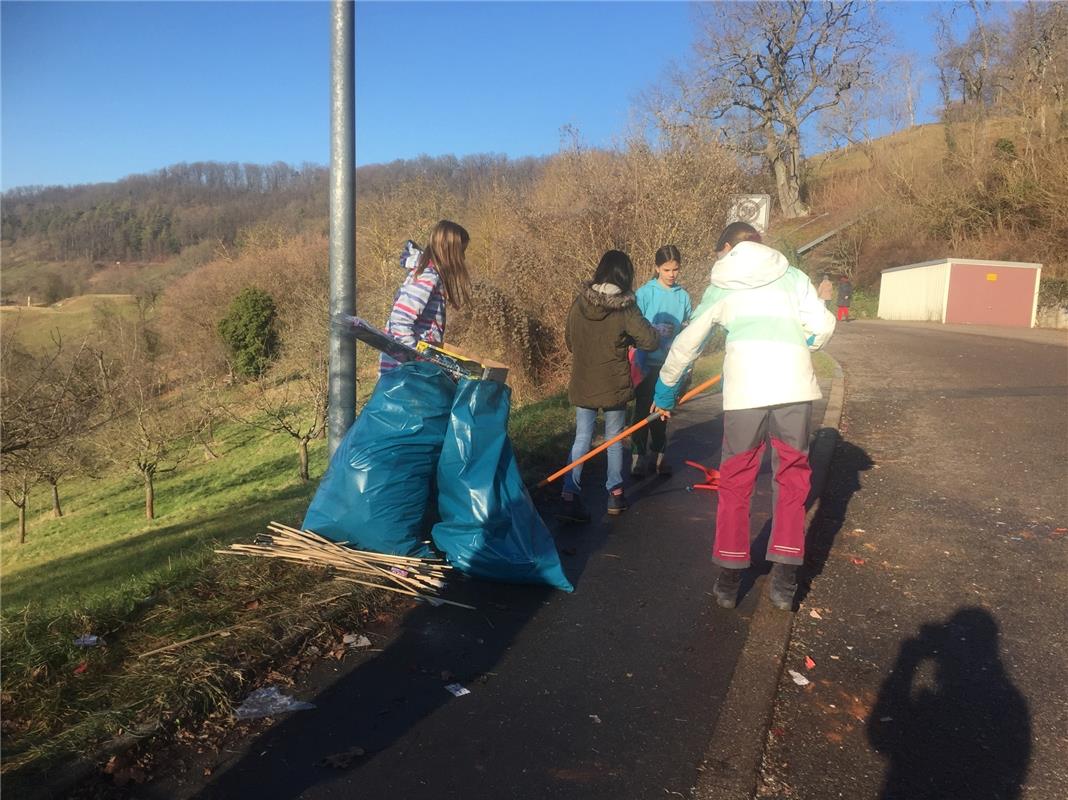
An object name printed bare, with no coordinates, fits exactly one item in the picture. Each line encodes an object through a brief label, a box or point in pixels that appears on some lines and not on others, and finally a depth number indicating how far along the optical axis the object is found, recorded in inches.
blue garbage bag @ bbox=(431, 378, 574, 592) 175.3
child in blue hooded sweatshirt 262.4
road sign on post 580.7
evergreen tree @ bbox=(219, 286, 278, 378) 1269.7
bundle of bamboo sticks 169.3
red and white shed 1120.2
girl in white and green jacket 166.4
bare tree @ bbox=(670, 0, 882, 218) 2159.2
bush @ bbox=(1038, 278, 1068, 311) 1079.6
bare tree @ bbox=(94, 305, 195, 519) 810.2
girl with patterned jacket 187.6
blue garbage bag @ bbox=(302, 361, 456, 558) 176.6
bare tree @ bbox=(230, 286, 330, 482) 783.1
